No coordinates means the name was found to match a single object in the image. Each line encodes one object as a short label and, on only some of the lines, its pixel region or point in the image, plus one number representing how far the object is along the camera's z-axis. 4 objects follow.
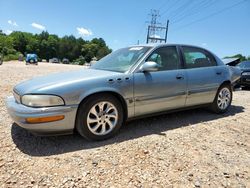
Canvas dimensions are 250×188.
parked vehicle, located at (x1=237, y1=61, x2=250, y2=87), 7.61
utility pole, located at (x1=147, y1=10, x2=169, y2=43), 33.31
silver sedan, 2.46
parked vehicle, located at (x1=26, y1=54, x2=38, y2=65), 28.50
